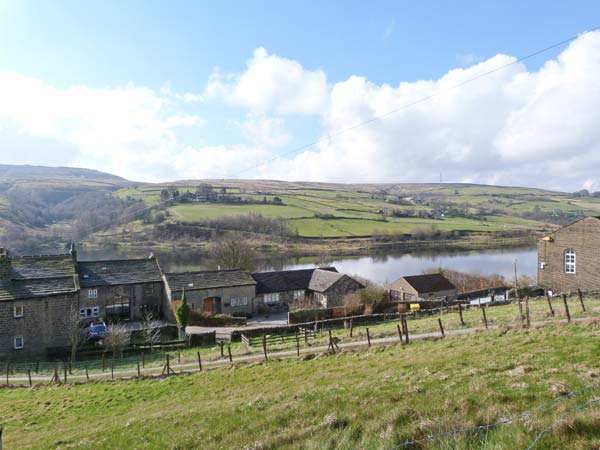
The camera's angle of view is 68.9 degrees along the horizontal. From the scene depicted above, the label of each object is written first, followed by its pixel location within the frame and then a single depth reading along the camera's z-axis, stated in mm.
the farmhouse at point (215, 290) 38156
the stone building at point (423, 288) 40875
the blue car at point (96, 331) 31594
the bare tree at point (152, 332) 27880
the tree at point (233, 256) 54312
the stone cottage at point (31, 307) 28781
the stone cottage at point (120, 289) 36688
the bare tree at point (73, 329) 27217
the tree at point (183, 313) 33125
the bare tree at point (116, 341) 26381
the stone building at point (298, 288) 41312
